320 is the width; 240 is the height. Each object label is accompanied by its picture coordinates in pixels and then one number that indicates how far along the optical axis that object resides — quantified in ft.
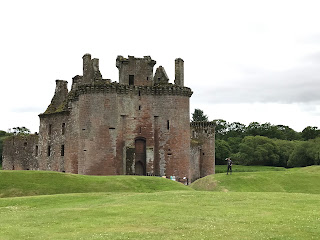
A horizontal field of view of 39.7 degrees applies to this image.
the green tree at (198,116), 419.13
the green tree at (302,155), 321.40
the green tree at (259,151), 377.15
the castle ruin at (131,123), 188.34
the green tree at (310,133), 447.22
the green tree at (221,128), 526.98
